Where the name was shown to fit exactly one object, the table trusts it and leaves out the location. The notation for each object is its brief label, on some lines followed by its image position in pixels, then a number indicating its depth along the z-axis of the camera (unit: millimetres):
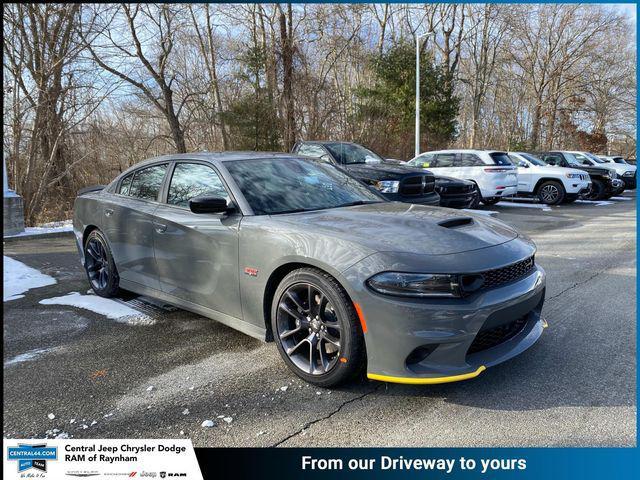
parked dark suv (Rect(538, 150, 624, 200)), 16391
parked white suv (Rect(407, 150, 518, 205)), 12867
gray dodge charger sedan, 2660
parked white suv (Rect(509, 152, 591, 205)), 14445
